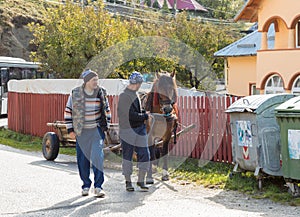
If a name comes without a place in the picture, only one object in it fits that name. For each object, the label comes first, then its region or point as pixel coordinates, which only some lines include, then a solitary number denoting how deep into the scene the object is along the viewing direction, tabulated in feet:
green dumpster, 29.63
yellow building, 76.84
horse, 35.17
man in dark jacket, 32.09
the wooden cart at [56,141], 45.73
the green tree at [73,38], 82.84
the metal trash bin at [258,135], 31.96
